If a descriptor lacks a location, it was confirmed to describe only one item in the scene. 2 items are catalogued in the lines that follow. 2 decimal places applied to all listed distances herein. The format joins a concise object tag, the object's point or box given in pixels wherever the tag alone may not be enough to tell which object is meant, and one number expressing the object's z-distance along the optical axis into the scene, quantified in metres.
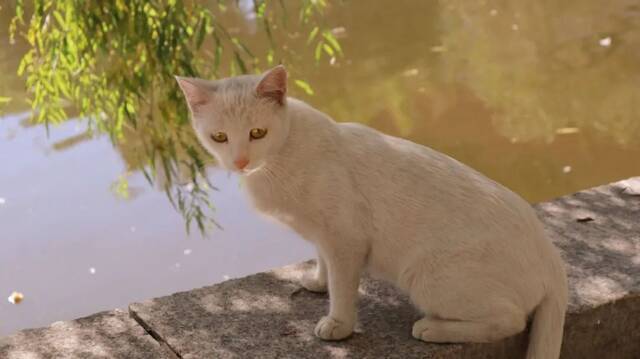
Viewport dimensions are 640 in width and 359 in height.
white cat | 2.09
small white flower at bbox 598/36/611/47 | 6.71
